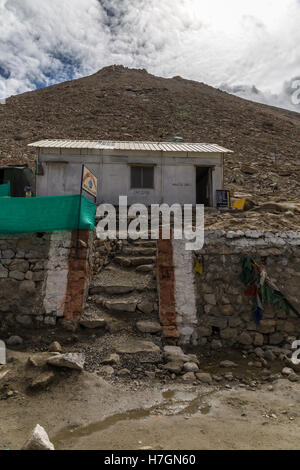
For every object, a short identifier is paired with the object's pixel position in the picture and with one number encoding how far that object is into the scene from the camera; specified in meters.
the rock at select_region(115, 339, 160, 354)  5.01
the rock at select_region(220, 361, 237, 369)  5.04
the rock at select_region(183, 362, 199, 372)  4.82
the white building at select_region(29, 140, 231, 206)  11.82
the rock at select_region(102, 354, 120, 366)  4.77
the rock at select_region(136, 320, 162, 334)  5.46
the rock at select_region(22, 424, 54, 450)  2.76
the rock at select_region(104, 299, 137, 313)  5.77
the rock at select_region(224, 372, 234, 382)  4.70
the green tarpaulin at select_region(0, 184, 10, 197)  10.41
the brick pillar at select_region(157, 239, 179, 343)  5.50
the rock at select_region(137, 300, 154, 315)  5.79
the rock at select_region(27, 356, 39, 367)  4.44
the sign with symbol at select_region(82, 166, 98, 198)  6.73
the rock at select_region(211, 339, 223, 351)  5.48
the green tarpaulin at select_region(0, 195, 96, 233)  5.98
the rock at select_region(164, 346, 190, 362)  5.00
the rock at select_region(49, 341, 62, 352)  4.93
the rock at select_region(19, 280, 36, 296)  5.73
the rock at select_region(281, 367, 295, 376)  4.81
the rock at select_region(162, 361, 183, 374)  4.75
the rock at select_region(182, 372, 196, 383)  4.58
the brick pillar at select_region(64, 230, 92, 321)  5.56
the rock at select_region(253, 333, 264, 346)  5.62
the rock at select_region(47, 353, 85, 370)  4.38
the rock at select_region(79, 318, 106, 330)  5.43
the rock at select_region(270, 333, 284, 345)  5.69
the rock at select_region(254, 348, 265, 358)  5.34
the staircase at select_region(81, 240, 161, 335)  5.52
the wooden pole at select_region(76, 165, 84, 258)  5.96
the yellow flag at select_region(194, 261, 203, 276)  5.99
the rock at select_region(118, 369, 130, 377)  4.58
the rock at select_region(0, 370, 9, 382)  4.28
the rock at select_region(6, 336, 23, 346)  5.17
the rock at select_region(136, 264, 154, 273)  6.98
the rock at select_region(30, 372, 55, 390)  4.11
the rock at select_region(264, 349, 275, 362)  5.27
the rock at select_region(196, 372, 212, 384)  4.59
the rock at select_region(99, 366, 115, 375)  4.57
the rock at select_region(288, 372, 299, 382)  4.63
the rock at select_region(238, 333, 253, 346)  5.60
